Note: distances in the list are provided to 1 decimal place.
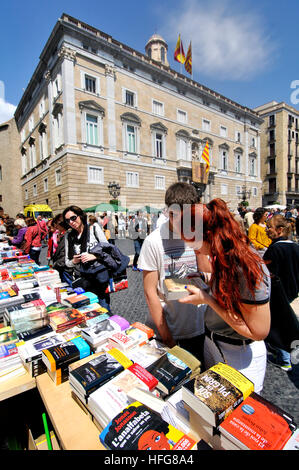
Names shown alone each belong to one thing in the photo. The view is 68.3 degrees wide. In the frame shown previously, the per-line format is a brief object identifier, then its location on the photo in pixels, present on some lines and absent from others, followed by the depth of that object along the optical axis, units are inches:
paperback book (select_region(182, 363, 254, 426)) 36.4
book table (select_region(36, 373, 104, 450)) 39.7
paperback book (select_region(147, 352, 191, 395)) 46.8
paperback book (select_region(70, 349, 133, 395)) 46.1
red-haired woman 41.6
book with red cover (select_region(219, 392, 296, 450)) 32.5
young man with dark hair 66.4
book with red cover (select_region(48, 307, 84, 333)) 70.4
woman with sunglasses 113.5
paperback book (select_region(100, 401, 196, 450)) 35.0
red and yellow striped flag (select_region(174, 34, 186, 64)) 859.1
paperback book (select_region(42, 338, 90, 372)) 53.8
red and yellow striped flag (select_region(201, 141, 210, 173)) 867.9
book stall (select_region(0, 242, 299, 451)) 35.6
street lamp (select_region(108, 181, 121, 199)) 661.9
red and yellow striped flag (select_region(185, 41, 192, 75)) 930.7
